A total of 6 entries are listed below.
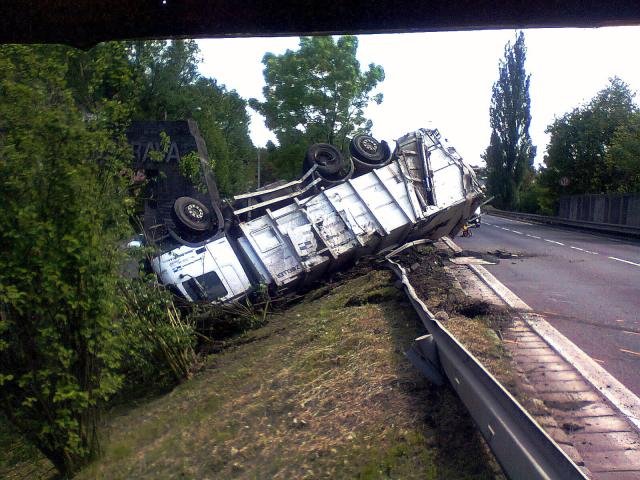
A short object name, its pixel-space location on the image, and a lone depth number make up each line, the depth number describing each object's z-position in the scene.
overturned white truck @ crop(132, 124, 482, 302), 14.08
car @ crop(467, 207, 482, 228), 18.42
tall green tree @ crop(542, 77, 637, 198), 47.75
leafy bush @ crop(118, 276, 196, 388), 9.57
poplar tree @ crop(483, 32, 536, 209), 73.75
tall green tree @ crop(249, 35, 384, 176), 33.56
